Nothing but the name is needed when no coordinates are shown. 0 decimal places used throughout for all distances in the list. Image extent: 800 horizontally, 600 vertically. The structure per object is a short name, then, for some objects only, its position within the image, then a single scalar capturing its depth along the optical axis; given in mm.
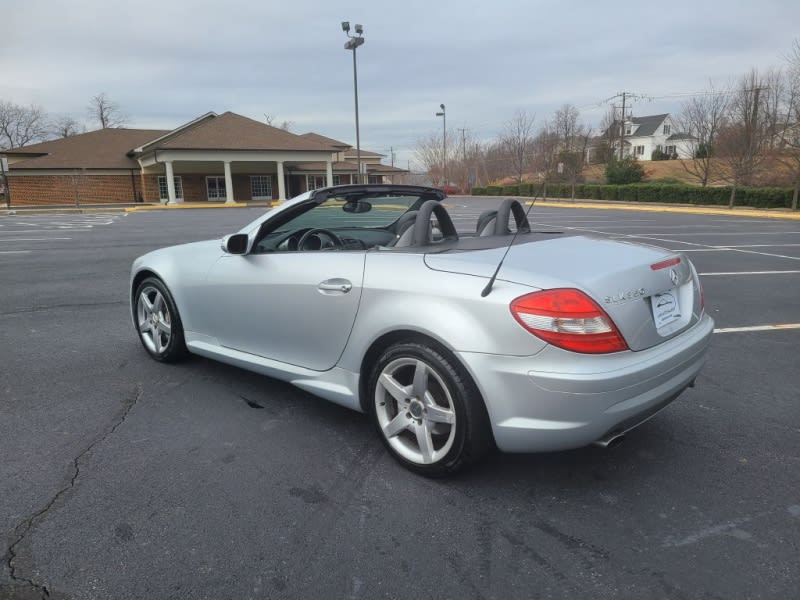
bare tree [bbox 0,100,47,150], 70938
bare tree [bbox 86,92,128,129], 74375
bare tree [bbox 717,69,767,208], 30406
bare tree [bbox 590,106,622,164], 58844
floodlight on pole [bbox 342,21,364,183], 28077
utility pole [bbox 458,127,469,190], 70412
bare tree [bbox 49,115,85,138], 75500
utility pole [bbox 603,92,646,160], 55444
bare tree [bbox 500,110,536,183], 57944
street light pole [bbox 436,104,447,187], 55000
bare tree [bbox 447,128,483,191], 69812
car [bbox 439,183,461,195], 61356
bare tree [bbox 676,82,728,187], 38375
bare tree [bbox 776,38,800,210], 25562
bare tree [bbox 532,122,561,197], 53719
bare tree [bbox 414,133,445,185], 72688
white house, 82125
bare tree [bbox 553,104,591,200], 56281
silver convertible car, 2443
